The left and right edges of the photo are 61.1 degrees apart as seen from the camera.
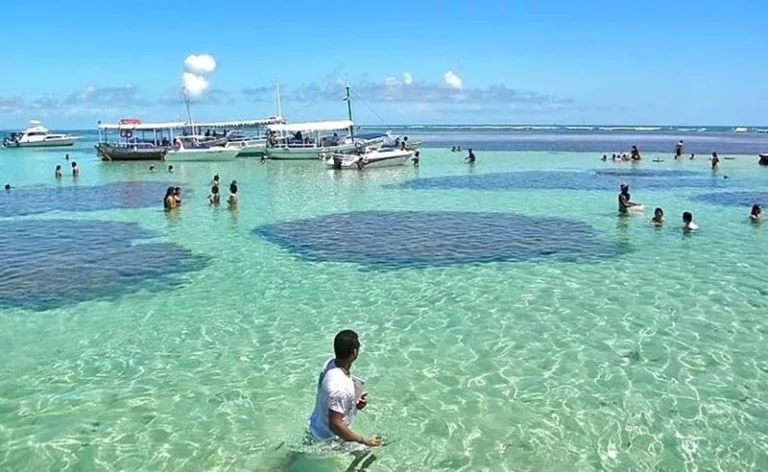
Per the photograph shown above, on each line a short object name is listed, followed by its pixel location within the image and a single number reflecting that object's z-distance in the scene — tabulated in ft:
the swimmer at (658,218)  77.56
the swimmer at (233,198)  96.99
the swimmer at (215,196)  99.50
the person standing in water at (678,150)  206.08
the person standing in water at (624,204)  85.46
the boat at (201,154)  213.46
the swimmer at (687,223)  73.61
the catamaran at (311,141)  207.82
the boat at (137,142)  220.43
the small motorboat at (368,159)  173.78
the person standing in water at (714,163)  161.27
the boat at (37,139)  353.72
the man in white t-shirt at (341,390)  21.16
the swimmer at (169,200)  95.50
